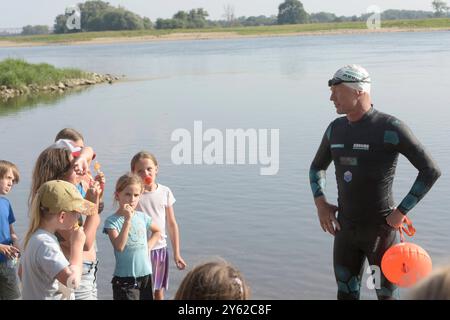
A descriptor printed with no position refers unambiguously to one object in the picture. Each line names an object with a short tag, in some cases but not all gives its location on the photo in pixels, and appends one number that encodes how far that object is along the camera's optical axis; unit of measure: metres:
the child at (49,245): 4.25
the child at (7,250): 5.40
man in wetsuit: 5.17
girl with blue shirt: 5.43
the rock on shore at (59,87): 34.75
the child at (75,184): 4.89
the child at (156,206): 5.91
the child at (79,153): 5.07
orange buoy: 4.95
